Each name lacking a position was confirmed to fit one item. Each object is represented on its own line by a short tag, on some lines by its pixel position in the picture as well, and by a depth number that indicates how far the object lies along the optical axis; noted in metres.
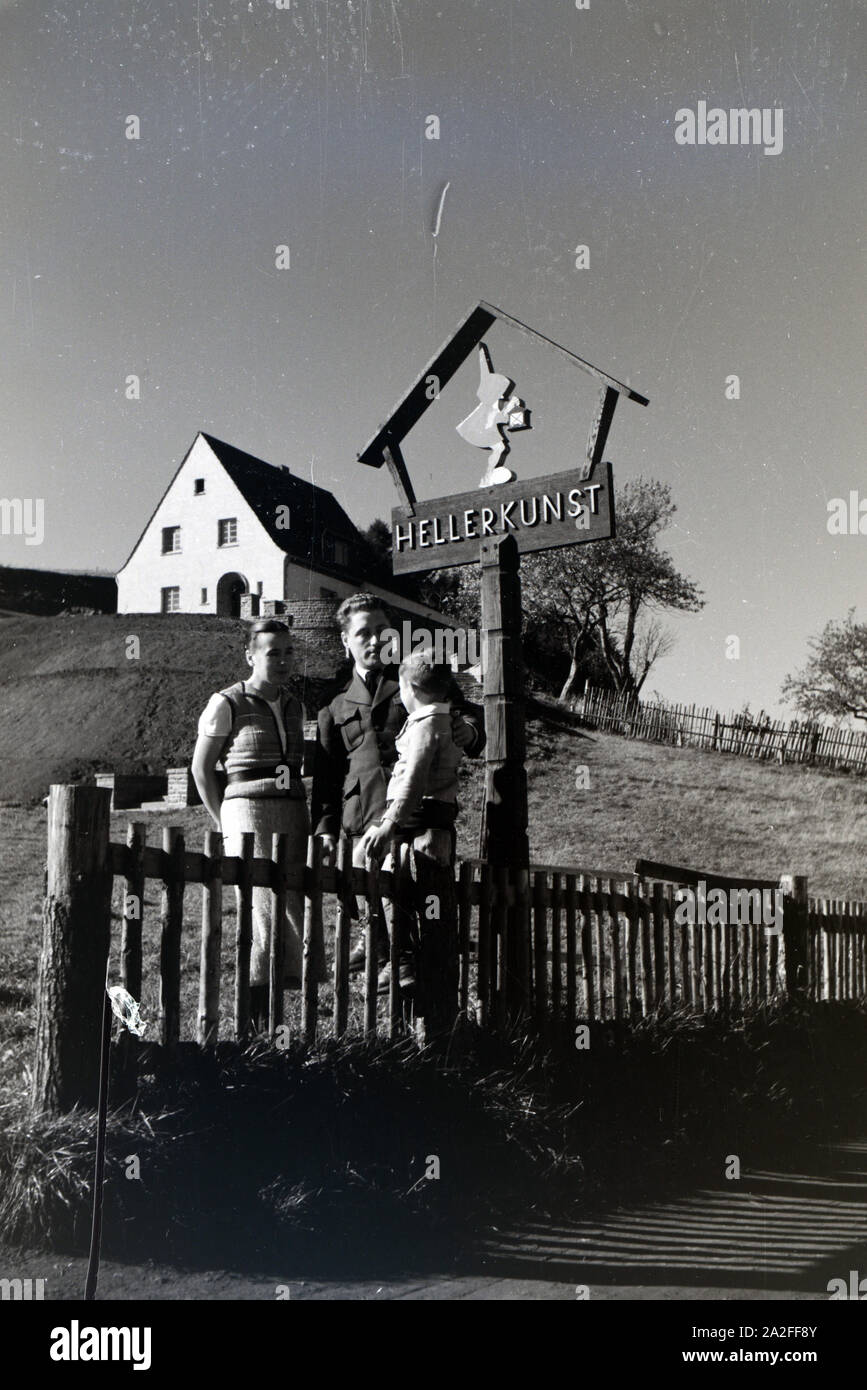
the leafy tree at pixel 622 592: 7.10
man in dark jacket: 5.51
